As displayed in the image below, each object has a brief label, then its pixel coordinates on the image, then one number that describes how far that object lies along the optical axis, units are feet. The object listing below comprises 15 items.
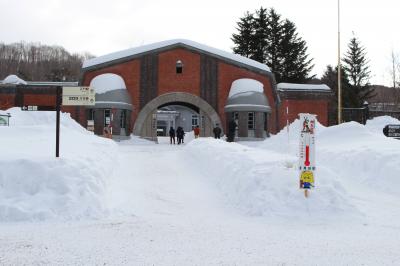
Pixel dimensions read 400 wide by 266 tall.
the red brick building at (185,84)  103.30
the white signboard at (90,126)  87.99
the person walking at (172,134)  99.24
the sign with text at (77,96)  30.83
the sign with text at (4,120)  65.32
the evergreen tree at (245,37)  197.16
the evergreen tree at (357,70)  186.70
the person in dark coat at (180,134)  97.40
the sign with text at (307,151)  24.49
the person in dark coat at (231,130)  84.38
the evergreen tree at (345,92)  182.29
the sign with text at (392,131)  66.39
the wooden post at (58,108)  28.23
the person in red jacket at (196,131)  95.62
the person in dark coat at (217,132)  90.74
